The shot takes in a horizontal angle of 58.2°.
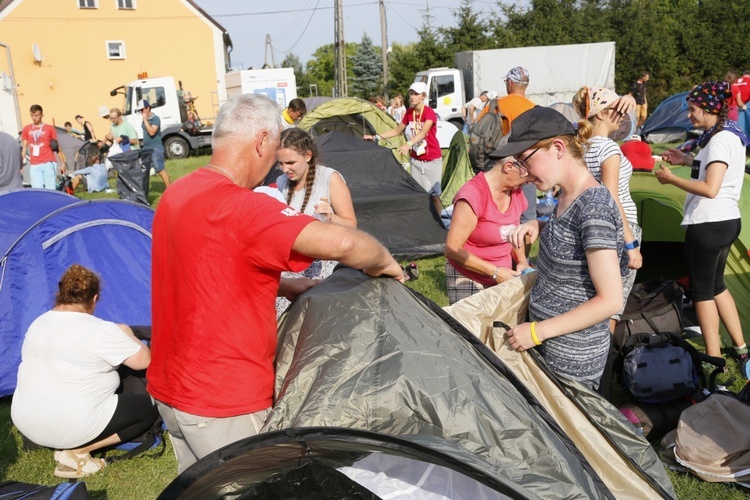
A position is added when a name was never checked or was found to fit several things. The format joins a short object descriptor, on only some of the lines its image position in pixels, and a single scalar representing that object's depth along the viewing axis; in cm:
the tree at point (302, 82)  4694
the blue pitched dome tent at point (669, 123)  1639
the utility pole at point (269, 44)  6631
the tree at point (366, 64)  4288
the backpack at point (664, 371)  361
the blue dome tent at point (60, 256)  481
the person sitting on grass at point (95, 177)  1284
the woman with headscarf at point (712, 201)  396
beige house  2777
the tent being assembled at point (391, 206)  780
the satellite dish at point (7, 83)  2127
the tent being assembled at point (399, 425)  172
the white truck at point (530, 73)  2266
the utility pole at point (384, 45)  3231
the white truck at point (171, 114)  1945
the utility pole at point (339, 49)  3434
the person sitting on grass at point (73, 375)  372
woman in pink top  347
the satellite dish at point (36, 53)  2711
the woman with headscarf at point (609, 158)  354
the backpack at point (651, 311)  429
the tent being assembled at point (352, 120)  1116
